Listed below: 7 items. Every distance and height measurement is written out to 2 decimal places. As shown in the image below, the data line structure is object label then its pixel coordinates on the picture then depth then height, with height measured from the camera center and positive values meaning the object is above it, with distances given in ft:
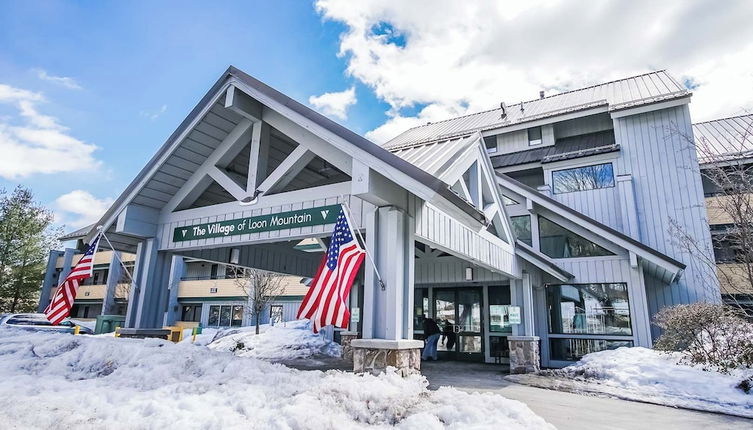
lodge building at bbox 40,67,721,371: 19.11 +6.13
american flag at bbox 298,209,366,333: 17.63 +1.42
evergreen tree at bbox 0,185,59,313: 82.02 +11.52
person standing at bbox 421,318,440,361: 43.60 -1.81
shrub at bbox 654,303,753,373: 25.95 -0.57
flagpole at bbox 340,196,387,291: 18.16 +2.72
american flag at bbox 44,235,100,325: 23.59 +0.99
